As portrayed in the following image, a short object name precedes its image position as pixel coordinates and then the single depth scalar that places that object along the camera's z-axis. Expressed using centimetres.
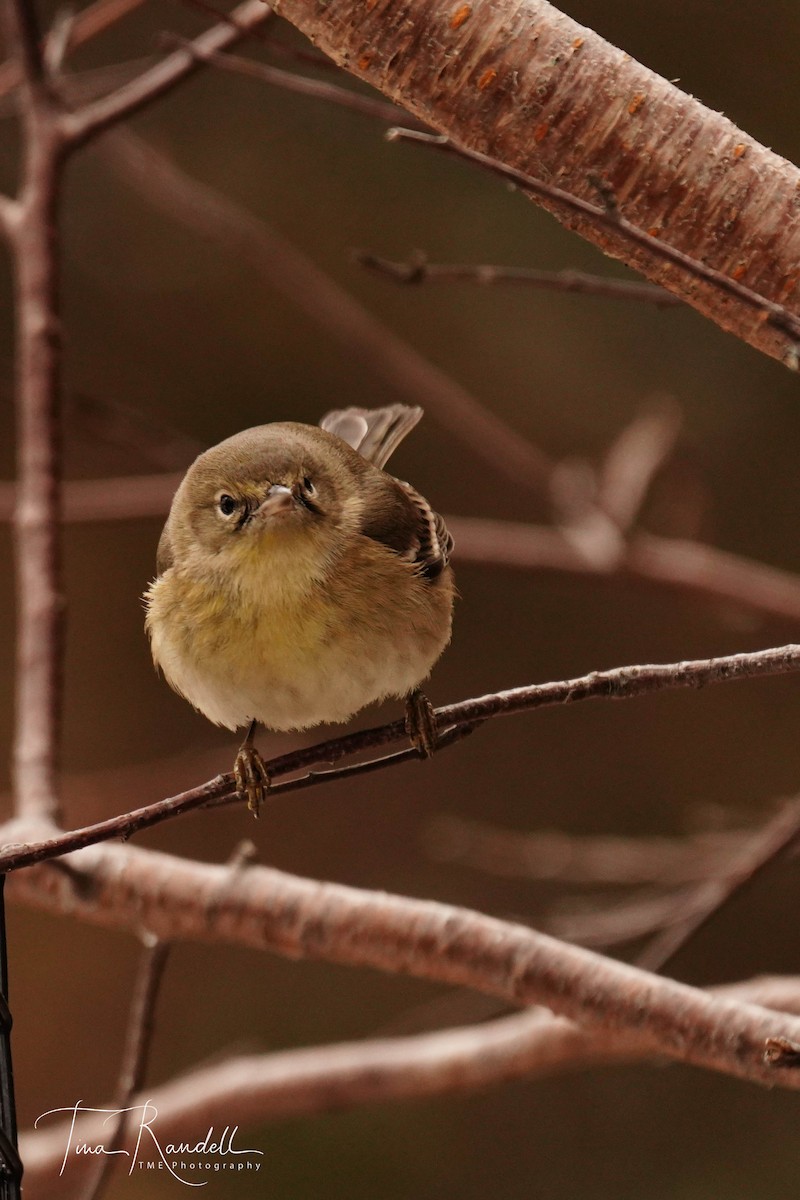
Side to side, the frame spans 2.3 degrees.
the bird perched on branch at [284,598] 363
